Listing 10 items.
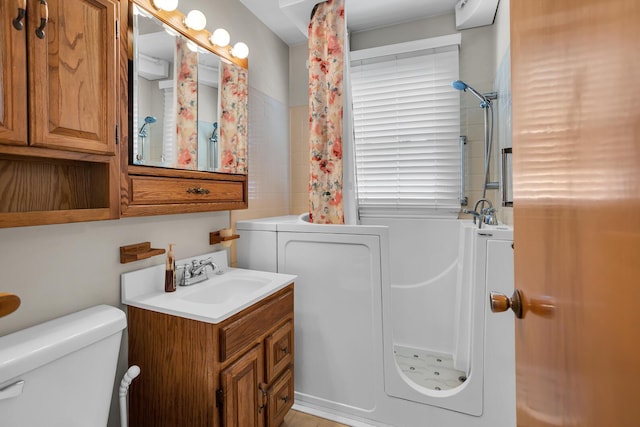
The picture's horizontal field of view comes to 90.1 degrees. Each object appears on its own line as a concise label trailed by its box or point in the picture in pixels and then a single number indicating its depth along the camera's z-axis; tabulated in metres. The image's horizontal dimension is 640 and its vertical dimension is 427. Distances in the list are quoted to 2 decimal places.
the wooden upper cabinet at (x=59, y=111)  0.84
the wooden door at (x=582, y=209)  0.29
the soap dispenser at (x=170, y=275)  1.42
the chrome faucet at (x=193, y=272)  1.54
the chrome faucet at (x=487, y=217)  1.70
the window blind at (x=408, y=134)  2.31
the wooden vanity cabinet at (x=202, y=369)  1.15
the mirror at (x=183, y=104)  1.29
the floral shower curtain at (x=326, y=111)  1.91
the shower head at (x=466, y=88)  1.99
